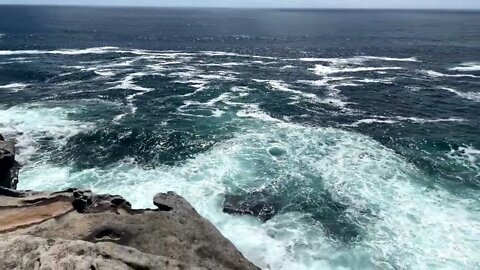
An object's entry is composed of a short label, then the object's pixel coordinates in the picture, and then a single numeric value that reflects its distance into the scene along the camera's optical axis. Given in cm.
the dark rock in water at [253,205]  4419
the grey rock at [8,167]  4203
